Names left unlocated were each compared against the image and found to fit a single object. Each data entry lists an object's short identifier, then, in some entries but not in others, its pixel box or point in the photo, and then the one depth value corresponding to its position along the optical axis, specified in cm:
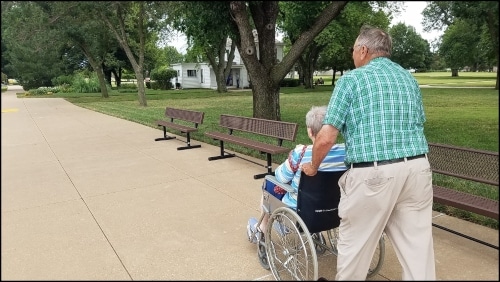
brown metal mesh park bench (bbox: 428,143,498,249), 326
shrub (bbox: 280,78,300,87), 4586
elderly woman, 272
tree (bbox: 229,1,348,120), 855
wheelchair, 275
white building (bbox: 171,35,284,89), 4966
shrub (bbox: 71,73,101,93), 4247
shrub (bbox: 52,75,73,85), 4631
